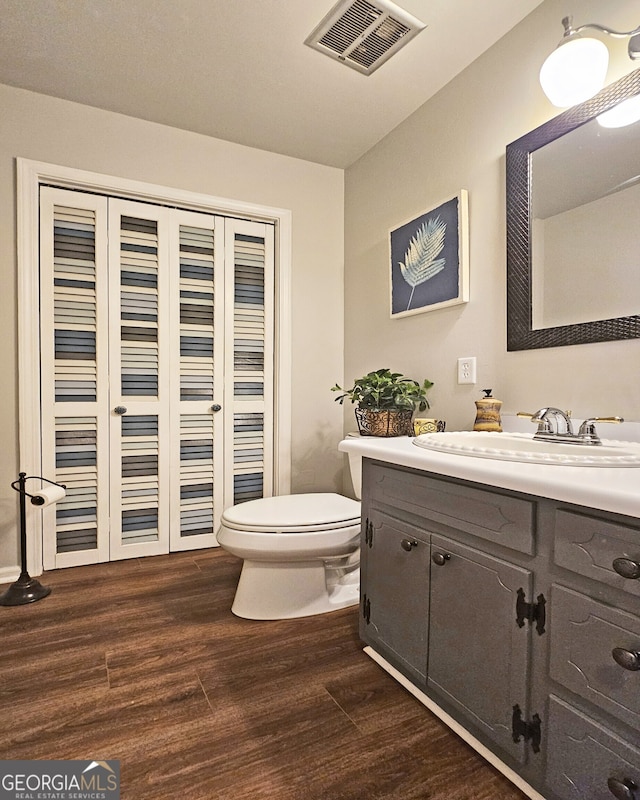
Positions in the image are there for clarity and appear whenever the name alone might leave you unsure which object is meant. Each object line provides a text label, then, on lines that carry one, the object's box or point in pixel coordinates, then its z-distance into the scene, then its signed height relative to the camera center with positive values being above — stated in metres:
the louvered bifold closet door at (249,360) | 2.69 +0.19
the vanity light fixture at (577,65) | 1.34 +0.94
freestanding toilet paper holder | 1.99 -0.83
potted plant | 2.08 -0.05
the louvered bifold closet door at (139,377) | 2.43 +0.08
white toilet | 1.75 -0.59
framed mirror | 1.38 +0.53
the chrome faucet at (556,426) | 1.33 -0.09
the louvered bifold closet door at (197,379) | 2.56 +0.07
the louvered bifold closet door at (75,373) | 2.29 +0.09
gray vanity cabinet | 0.85 -0.50
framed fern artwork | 1.97 +0.60
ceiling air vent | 1.67 +1.35
